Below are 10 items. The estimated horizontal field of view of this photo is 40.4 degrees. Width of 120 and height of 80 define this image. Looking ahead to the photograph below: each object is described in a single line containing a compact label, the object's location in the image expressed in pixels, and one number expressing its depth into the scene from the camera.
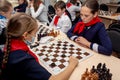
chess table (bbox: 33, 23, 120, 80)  1.29
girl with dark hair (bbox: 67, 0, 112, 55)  1.61
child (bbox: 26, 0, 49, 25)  3.15
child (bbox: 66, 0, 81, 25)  3.89
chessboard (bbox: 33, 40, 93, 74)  1.38
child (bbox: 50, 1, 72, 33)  2.51
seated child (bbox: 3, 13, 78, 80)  0.92
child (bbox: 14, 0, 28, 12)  3.60
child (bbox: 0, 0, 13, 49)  2.04
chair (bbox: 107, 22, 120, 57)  1.88
